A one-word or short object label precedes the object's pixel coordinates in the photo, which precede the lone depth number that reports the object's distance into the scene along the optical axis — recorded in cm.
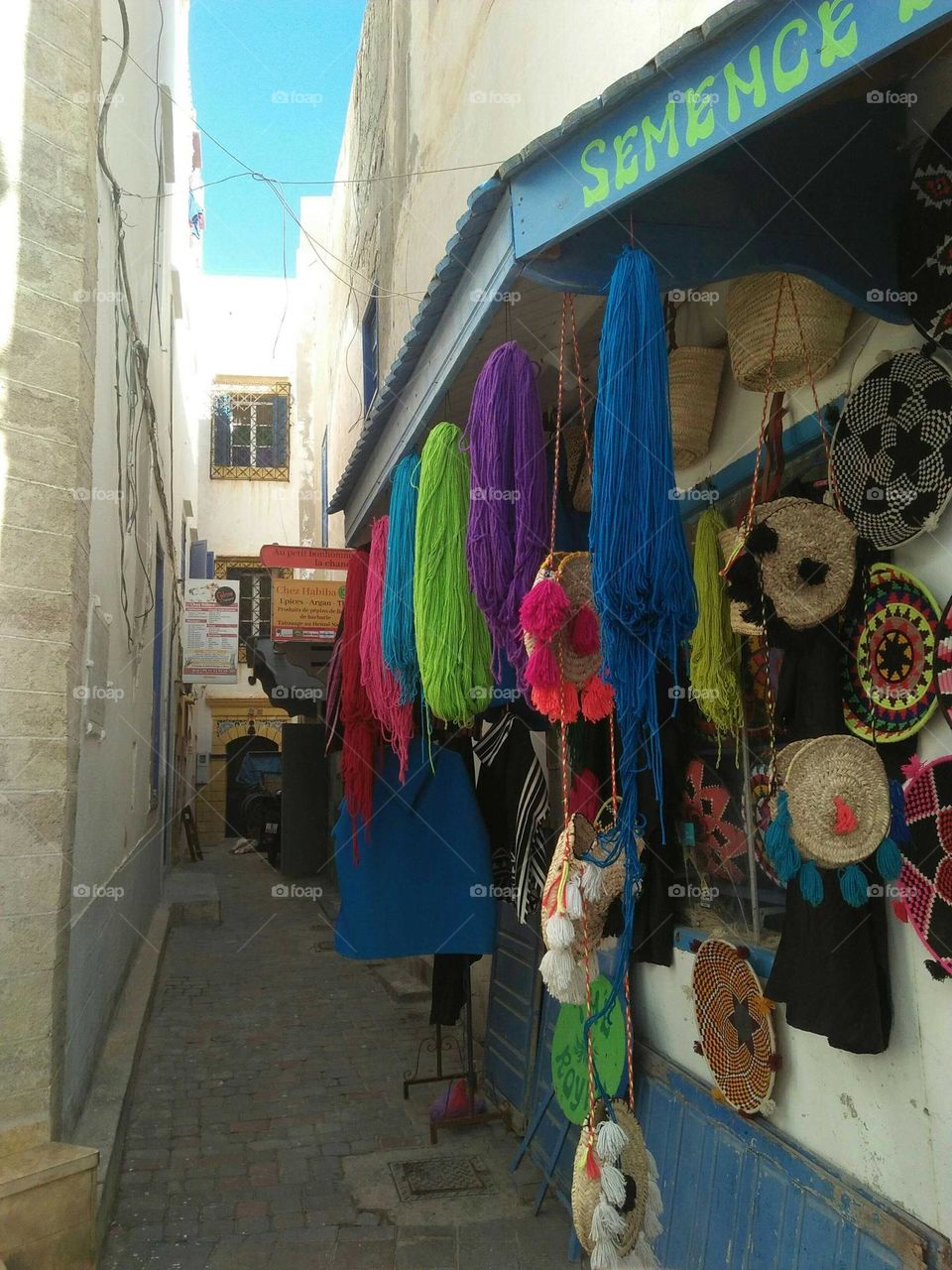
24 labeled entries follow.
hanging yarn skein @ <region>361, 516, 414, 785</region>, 360
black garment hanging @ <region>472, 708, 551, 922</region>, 436
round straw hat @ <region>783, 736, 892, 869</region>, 219
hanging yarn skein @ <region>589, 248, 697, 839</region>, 204
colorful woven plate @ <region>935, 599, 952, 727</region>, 209
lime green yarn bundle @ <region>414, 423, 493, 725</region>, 285
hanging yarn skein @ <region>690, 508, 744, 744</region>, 283
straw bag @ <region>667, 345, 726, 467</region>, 312
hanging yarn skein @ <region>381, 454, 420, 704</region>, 323
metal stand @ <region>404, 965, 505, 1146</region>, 468
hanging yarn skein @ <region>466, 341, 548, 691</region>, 263
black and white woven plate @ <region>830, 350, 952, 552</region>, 216
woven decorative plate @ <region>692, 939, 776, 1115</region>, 276
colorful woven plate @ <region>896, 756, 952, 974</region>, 207
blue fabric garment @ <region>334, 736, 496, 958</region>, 454
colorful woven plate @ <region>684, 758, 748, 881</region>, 322
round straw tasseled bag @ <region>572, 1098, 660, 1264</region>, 245
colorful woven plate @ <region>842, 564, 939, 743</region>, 219
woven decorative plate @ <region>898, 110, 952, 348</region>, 211
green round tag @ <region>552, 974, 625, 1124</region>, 366
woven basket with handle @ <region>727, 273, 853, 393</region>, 250
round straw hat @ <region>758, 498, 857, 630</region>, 237
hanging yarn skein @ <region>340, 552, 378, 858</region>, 428
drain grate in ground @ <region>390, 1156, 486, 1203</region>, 417
